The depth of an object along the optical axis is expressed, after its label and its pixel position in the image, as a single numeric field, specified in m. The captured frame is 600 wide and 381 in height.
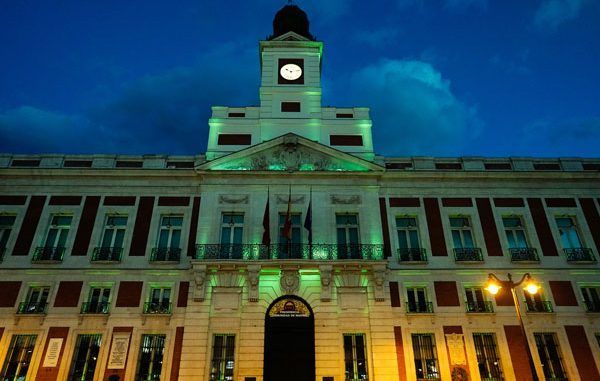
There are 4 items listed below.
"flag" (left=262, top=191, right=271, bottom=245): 18.59
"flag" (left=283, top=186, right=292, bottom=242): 18.69
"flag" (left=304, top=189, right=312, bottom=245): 19.02
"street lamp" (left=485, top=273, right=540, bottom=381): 11.56
